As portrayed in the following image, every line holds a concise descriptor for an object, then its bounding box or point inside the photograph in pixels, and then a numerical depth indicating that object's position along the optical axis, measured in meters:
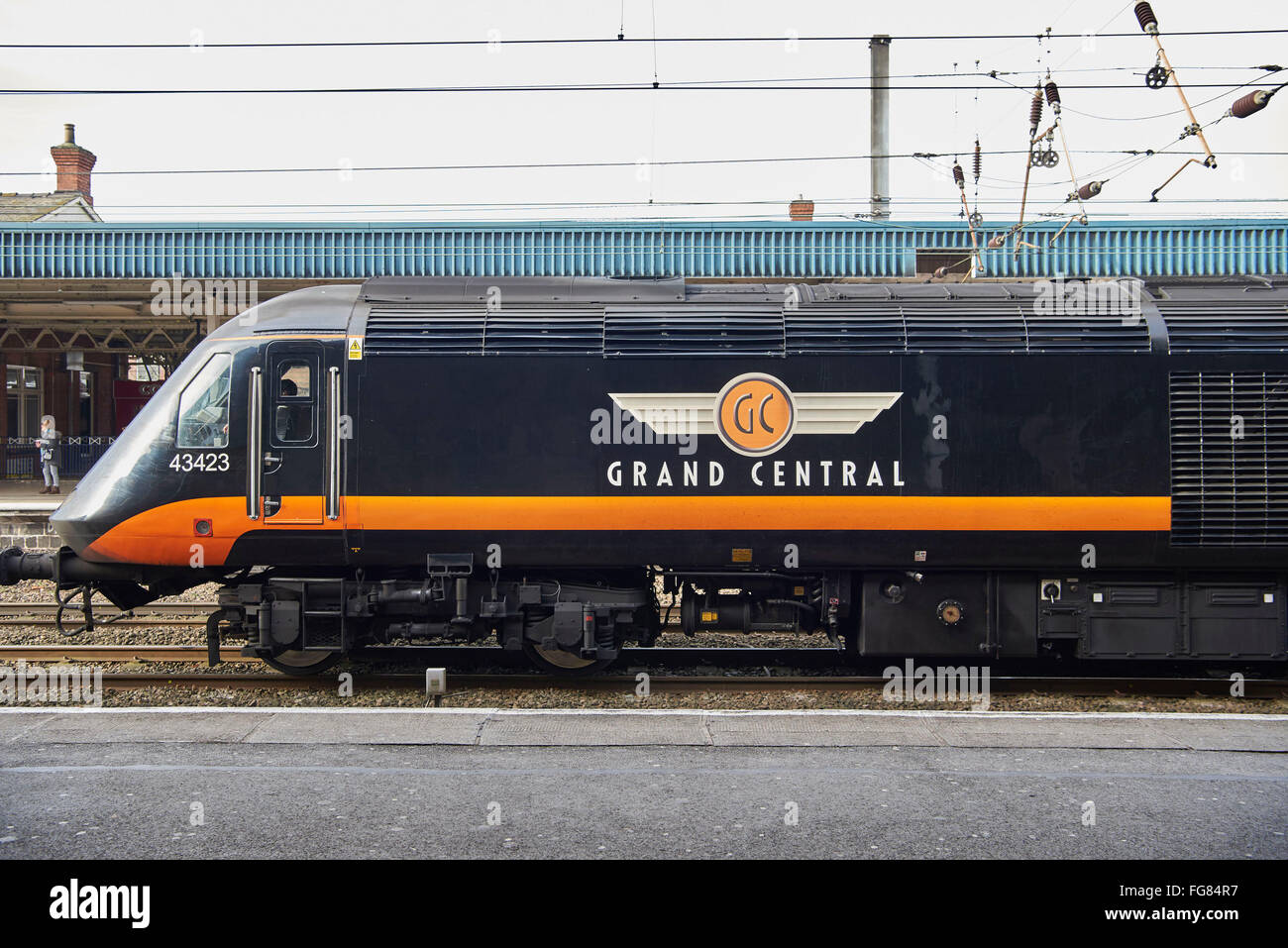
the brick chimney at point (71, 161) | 30.61
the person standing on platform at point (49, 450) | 20.98
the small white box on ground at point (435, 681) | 8.15
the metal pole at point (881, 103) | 15.73
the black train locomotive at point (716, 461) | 8.30
